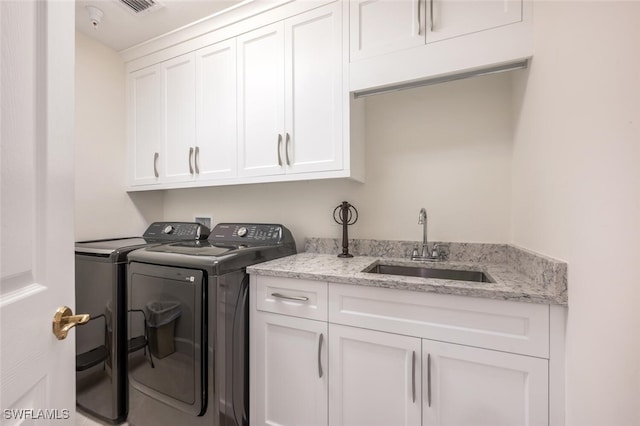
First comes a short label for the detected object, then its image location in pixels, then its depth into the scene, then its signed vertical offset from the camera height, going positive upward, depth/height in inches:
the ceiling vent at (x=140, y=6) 68.3 +52.0
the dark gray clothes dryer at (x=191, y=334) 52.4 -25.1
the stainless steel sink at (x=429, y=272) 58.5 -14.0
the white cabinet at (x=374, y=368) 39.9 -26.3
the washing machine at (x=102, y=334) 64.4 -29.5
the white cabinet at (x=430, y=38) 47.5 +32.6
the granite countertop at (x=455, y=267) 38.8 -11.8
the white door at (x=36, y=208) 18.7 +0.2
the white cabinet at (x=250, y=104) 62.3 +28.3
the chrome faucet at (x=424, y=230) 62.6 -4.8
